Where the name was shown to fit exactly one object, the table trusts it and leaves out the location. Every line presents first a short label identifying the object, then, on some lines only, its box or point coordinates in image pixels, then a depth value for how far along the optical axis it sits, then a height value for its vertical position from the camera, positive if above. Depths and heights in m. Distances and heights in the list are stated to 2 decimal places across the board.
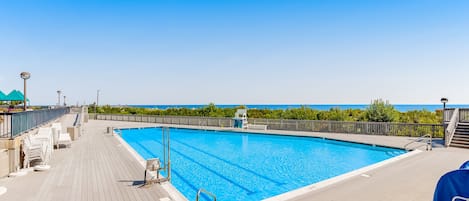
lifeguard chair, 18.17 -1.20
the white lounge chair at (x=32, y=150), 6.40 -1.20
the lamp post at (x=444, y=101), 11.70 +0.07
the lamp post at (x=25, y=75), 9.99 +1.18
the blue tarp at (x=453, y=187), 2.18 -0.77
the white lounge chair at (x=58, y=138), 9.73 -1.34
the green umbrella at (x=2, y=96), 16.22 +0.53
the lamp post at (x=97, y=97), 44.34 +1.20
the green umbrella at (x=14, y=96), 16.53 +0.58
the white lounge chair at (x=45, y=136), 7.11 -0.94
